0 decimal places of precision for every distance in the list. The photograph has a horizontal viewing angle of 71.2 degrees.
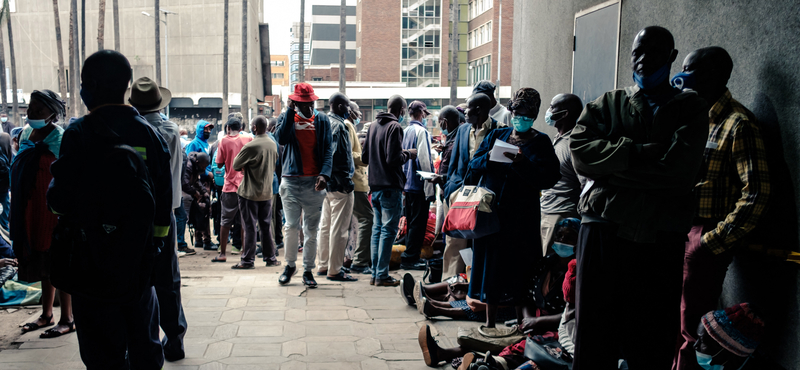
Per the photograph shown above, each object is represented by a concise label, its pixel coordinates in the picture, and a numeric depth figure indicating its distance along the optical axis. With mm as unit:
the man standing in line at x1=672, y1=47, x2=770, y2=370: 3209
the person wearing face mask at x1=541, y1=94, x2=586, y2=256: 4625
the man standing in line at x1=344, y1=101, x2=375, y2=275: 7309
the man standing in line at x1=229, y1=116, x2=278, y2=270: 7283
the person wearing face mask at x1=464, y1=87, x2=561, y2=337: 4145
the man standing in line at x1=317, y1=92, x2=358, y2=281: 6422
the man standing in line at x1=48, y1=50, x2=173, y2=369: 2748
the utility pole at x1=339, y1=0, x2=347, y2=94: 26516
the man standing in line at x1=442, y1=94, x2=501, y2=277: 4684
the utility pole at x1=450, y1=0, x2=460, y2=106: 25756
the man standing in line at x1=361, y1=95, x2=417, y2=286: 6496
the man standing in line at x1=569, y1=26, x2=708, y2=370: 2689
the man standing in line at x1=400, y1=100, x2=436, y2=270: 7617
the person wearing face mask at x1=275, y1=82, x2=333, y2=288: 6074
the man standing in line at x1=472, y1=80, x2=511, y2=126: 6188
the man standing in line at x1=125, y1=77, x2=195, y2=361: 3848
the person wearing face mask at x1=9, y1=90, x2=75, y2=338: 4250
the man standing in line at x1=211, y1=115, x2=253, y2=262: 8070
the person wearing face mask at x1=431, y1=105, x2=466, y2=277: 6035
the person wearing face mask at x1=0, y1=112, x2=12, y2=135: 16328
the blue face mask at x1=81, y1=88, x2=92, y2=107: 2905
